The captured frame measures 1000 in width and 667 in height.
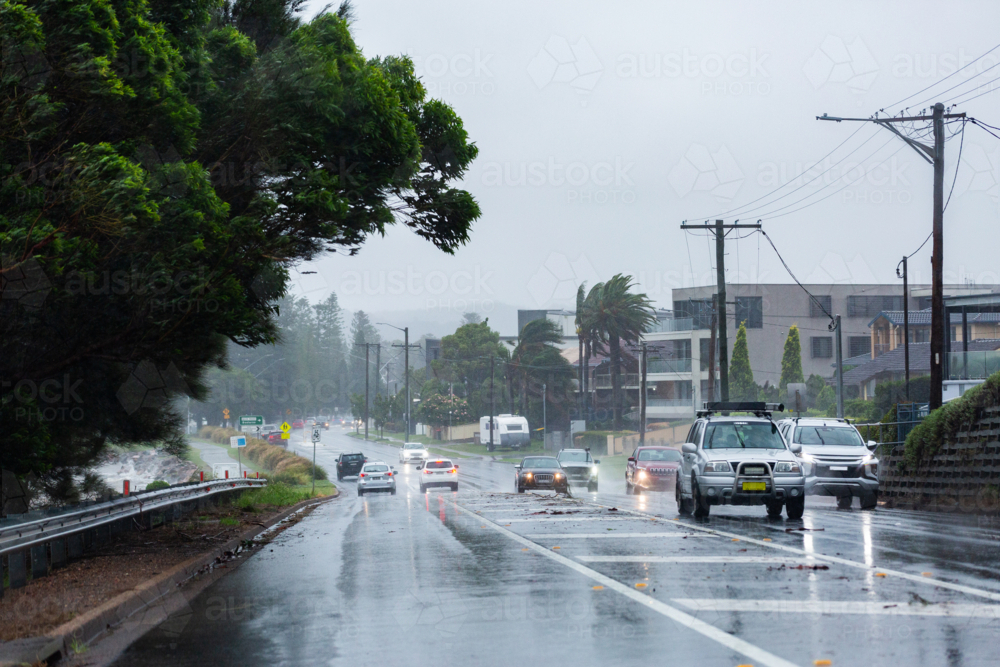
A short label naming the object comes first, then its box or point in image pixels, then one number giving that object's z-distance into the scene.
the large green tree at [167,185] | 10.39
